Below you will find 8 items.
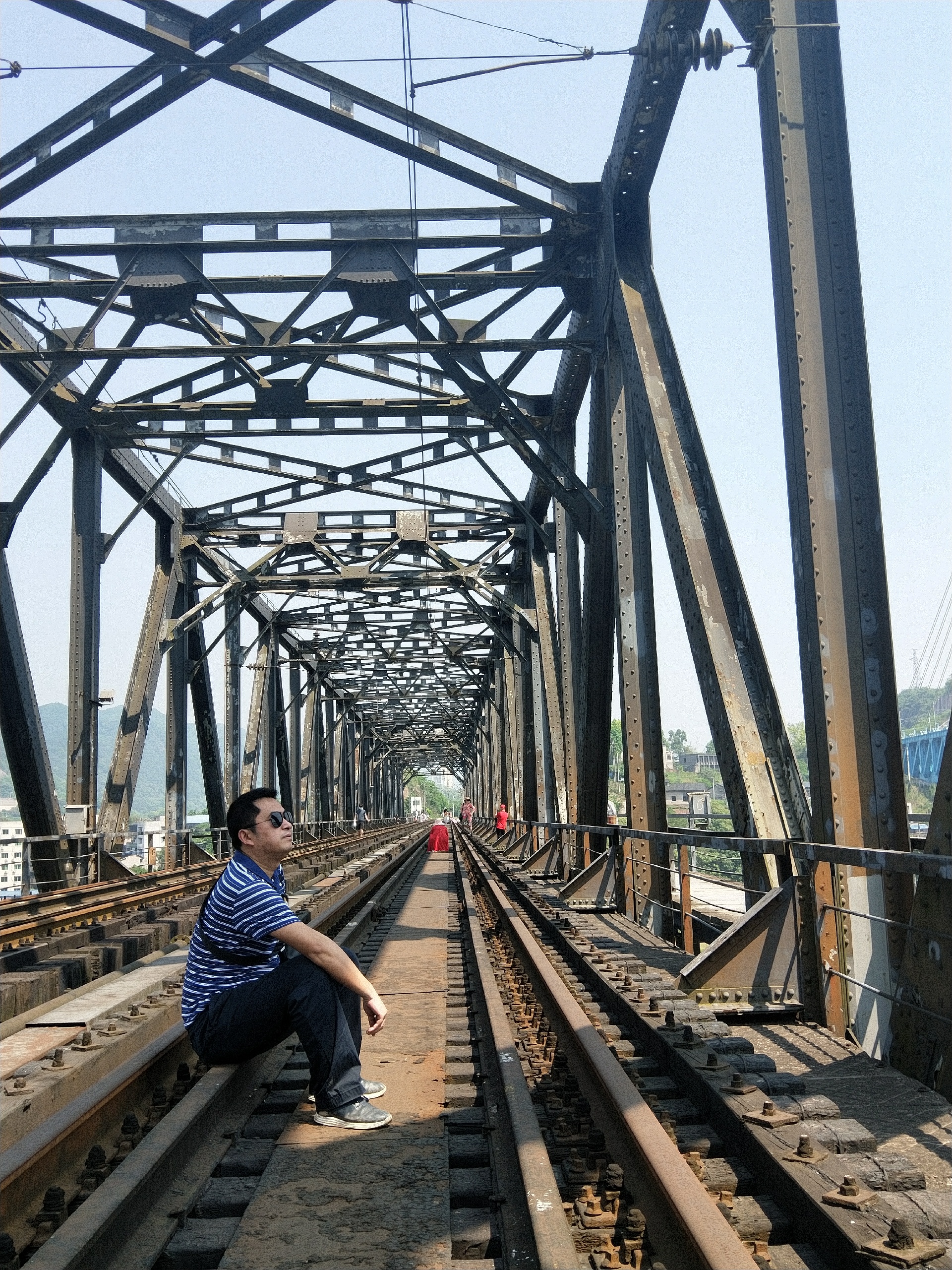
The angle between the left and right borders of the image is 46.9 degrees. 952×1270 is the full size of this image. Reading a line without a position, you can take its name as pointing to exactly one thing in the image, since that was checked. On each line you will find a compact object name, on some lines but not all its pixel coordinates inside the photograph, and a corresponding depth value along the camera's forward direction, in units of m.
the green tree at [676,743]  185.71
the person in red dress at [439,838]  32.88
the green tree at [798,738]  108.44
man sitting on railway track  3.73
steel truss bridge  4.97
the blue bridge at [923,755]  72.81
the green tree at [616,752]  120.15
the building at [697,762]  141.88
